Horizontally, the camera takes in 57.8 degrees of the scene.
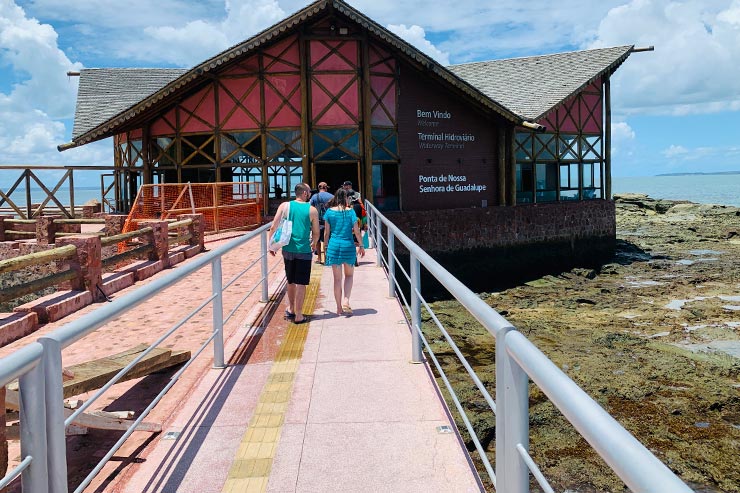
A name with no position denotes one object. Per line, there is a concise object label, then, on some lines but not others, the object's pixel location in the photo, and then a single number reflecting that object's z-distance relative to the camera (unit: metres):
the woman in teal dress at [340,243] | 8.89
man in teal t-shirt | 8.41
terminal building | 22.33
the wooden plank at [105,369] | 5.87
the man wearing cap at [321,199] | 13.79
